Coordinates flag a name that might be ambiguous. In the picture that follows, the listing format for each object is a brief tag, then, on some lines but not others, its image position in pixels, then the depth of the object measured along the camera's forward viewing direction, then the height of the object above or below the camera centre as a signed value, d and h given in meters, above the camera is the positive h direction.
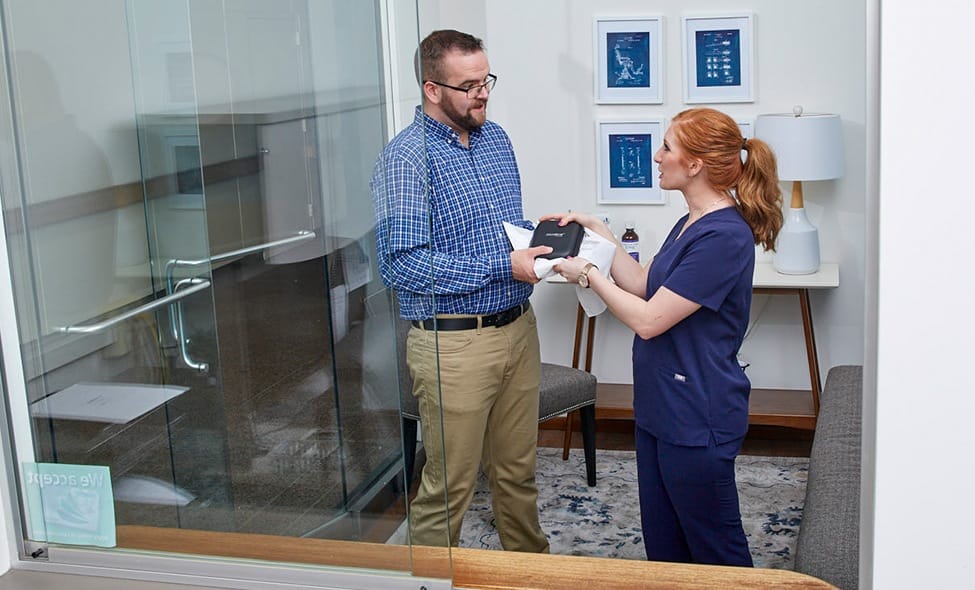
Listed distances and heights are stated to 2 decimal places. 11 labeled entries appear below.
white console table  4.16 -1.25
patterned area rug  3.53 -1.45
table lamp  4.08 -0.27
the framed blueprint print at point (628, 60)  4.46 +0.14
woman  2.40 -0.52
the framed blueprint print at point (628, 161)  4.54 -0.28
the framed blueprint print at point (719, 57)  4.36 +0.13
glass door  1.55 -0.26
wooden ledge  1.49 -0.66
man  2.70 -0.45
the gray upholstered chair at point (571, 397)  3.89 -1.08
